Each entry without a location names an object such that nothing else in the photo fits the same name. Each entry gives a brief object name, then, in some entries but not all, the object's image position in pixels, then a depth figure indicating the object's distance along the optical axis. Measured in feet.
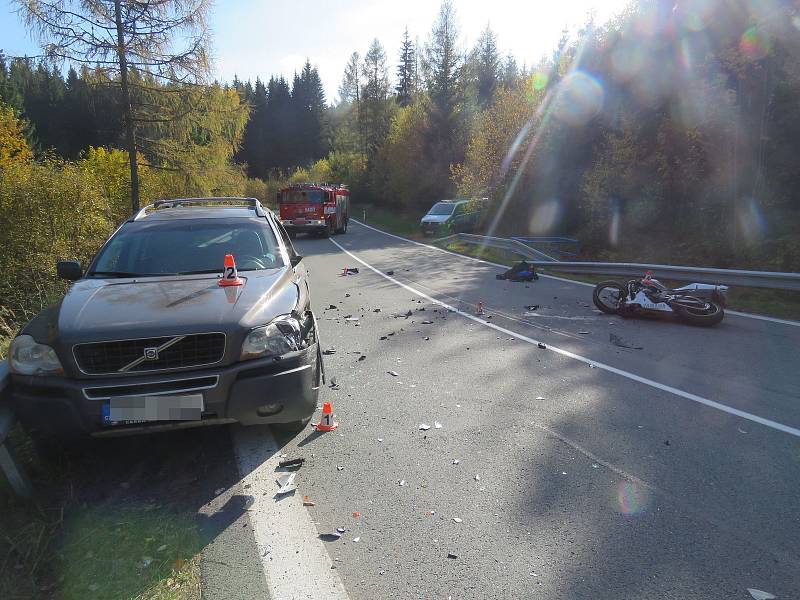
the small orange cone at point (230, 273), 14.19
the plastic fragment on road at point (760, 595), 8.16
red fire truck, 92.27
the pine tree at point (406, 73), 212.02
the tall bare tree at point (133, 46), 45.44
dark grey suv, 10.91
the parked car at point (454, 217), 90.12
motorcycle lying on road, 27.22
